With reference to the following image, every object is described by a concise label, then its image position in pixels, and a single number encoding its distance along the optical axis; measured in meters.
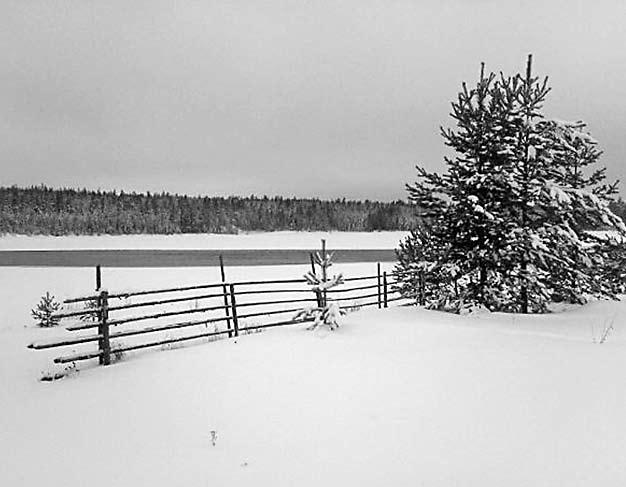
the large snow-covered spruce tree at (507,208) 12.16
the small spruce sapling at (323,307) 9.31
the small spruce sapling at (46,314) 14.23
